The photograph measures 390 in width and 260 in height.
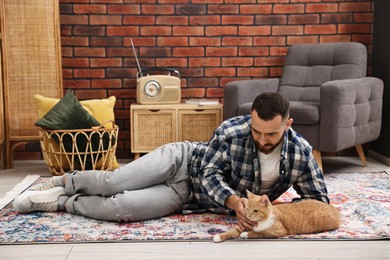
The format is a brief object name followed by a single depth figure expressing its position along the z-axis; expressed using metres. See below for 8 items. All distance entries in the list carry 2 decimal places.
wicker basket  3.29
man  2.01
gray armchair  3.24
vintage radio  3.80
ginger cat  1.90
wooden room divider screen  3.63
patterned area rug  2.04
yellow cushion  3.51
